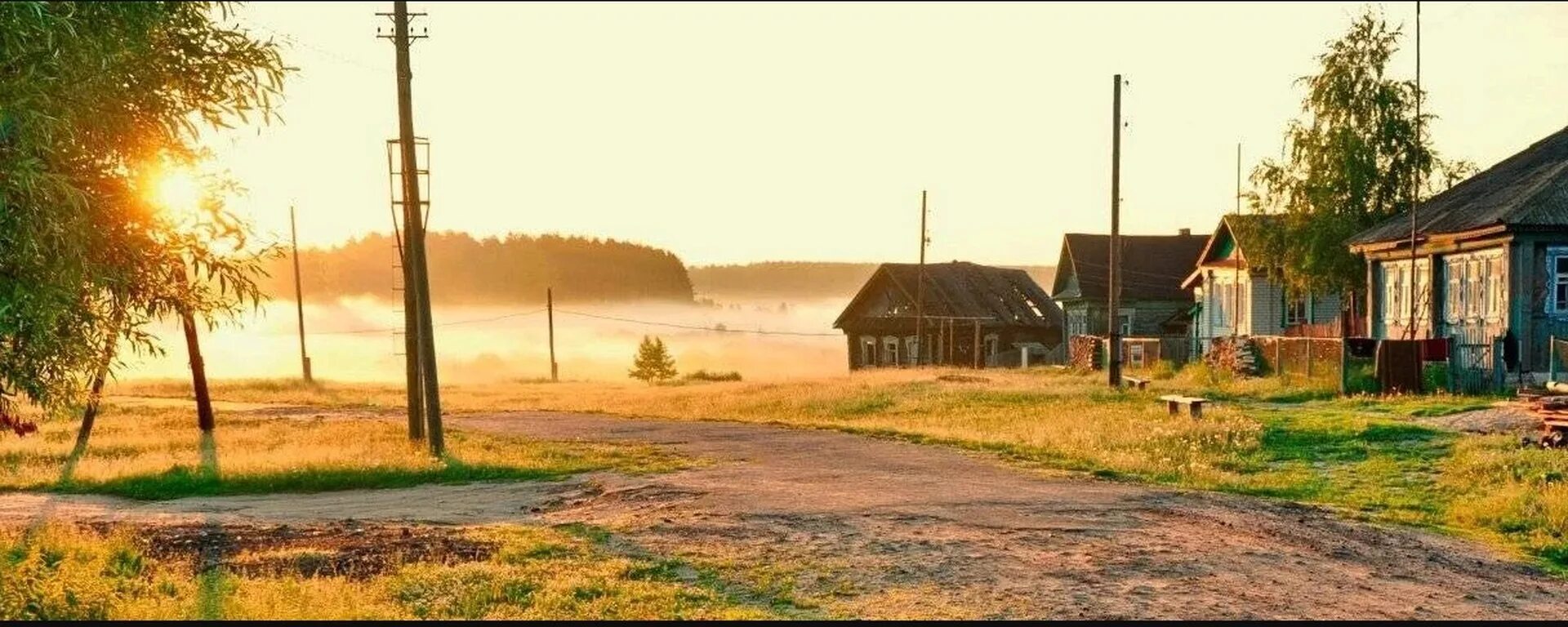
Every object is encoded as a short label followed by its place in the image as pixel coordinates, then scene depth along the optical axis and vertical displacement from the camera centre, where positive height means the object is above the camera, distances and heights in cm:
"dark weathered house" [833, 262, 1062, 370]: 6175 -251
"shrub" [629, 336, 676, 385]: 7469 -520
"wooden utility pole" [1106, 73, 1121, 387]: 3534 -19
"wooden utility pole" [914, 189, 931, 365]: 5684 -187
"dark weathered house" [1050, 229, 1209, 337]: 6281 -94
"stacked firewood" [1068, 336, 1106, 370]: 4900 -334
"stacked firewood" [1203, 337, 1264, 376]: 3853 -283
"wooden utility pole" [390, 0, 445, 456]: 2388 +78
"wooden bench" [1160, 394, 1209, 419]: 2603 -281
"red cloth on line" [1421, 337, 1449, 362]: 2966 -202
